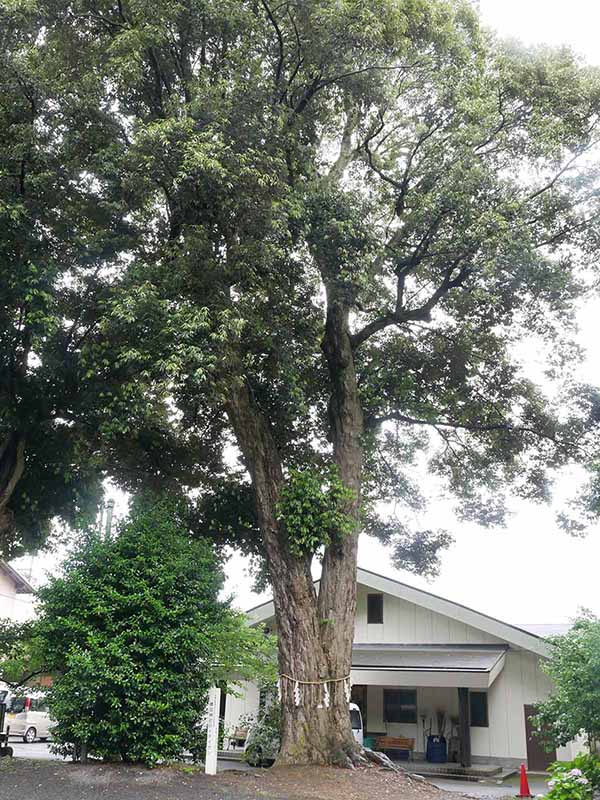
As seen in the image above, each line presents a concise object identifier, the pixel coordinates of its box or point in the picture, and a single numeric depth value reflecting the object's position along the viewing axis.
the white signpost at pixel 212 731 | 9.59
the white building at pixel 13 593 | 33.00
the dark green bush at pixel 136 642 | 9.56
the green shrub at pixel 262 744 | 13.31
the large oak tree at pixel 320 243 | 10.65
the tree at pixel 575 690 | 10.12
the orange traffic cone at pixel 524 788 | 11.56
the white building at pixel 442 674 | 17.14
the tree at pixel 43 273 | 10.60
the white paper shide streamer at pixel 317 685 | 10.57
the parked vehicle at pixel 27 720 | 24.69
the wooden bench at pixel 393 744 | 18.69
